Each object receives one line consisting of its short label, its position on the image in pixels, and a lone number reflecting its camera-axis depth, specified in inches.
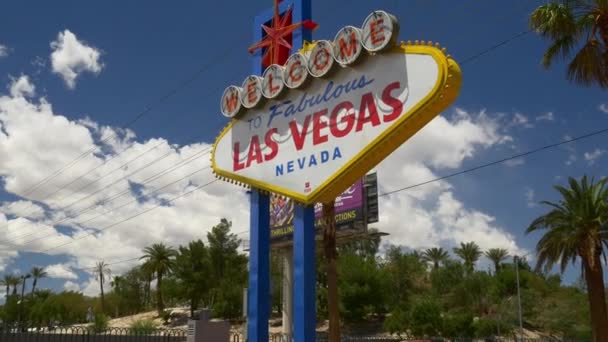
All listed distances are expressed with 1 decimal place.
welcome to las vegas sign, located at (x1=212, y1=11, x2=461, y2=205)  480.4
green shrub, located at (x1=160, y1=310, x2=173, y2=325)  2726.4
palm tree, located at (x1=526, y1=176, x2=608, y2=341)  1081.4
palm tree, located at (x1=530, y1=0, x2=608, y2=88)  654.5
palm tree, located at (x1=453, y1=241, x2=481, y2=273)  3289.9
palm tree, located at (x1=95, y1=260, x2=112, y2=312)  3777.1
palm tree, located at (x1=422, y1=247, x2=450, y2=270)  3385.8
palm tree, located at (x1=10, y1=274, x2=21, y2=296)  3978.8
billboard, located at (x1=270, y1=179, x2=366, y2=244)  1706.4
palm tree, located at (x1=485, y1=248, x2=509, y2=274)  3289.9
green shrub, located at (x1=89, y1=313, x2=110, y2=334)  1825.3
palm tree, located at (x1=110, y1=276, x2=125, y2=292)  4311.0
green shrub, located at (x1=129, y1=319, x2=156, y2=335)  915.2
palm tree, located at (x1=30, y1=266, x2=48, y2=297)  3934.5
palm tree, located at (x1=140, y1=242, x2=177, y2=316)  2994.6
